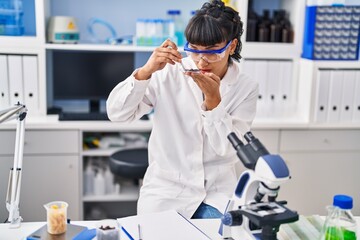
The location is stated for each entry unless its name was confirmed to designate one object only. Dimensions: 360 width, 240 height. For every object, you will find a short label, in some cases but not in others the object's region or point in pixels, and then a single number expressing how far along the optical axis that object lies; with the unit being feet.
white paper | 4.48
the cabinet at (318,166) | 9.55
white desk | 4.53
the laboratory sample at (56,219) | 4.40
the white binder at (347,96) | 9.57
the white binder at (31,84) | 9.18
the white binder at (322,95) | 9.47
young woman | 5.55
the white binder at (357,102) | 9.61
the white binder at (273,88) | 9.77
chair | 8.50
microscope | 3.53
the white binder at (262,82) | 9.70
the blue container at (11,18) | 9.27
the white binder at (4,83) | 9.06
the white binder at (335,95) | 9.52
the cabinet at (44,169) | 8.86
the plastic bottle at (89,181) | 9.48
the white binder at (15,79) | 9.10
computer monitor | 9.98
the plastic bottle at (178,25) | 9.92
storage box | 9.39
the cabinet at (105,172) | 9.48
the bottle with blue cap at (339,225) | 4.08
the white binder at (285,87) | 9.84
